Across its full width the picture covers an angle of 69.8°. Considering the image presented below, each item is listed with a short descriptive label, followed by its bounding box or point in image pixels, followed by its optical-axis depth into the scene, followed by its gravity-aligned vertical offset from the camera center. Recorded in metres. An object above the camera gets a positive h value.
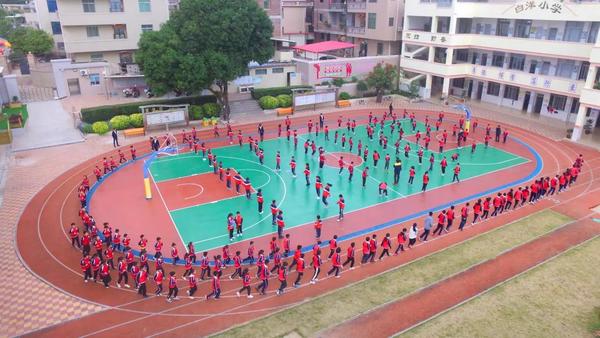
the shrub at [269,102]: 35.59 -6.69
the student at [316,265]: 14.08 -7.76
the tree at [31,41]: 47.28 -2.52
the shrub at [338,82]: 39.74 -5.70
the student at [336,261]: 14.22 -7.68
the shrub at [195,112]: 32.88 -6.88
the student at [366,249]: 14.96 -7.63
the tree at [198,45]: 29.19 -1.85
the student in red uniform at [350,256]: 14.67 -7.81
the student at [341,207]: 18.25 -7.66
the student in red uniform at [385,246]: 15.27 -7.79
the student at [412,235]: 16.05 -7.73
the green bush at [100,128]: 29.42 -7.17
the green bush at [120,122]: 30.09 -7.00
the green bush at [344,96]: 39.03 -6.79
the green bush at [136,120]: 30.67 -6.99
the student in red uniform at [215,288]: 13.32 -8.02
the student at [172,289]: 13.13 -7.95
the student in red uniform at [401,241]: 15.71 -7.76
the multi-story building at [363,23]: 45.78 -0.74
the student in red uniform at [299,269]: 13.77 -7.65
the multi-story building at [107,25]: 38.88 -0.73
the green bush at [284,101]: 36.09 -6.66
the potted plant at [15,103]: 34.28 -6.59
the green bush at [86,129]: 29.54 -7.29
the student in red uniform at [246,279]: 13.32 -7.68
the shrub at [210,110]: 33.50 -6.85
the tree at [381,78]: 38.59 -5.21
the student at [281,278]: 13.39 -7.81
